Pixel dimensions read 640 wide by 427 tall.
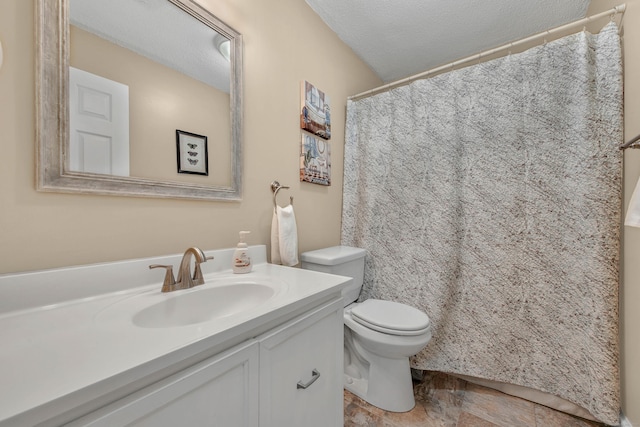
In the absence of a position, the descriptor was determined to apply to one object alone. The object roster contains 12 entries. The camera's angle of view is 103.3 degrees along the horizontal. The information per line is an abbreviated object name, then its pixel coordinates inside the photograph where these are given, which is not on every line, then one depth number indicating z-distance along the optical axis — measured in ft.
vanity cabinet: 1.52
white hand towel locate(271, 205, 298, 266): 4.19
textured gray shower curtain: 3.80
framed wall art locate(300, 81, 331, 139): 5.01
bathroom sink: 2.29
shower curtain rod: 3.70
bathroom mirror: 2.34
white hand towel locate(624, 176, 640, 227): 2.56
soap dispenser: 3.47
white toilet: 4.15
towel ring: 4.45
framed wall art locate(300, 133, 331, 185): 5.03
